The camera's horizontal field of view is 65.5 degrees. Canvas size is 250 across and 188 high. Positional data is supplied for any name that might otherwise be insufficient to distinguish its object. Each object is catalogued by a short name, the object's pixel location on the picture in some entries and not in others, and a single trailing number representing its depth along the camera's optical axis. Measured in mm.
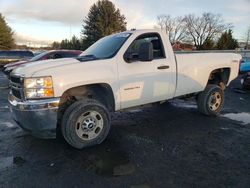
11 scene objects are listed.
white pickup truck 3089
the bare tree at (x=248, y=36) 51216
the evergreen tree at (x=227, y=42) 33838
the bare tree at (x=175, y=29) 53817
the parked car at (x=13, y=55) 15650
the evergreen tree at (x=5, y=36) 35840
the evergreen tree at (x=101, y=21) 36440
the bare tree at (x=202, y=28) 51429
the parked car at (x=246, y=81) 7758
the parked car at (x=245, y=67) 10949
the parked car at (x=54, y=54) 8493
